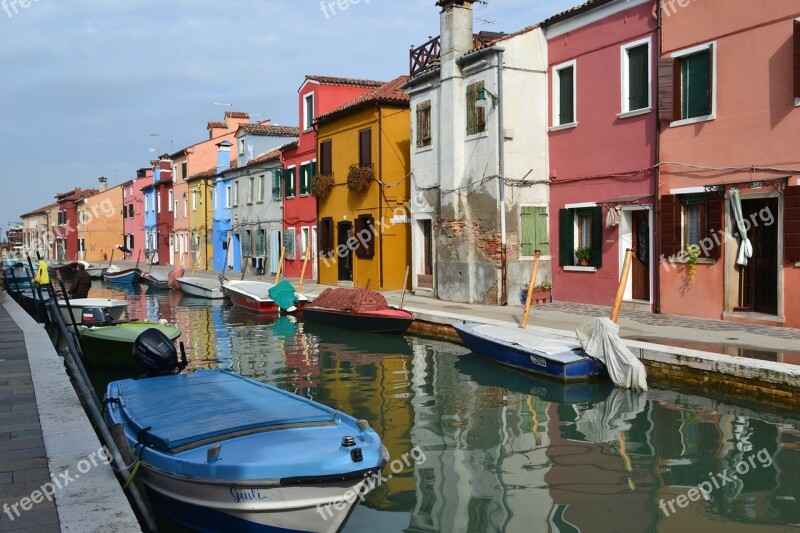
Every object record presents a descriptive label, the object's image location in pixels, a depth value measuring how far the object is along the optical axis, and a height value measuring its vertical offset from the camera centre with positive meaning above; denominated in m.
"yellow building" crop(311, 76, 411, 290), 24.45 +1.89
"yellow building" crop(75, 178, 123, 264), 64.81 +1.81
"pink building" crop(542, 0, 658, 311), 15.52 +2.13
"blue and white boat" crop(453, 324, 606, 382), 11.25 -1.83
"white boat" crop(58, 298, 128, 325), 17.09 -1.49
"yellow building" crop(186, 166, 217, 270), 42.75 +1.63
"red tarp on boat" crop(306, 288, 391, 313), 17.25 -1.44
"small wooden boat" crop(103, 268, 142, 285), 38.08 -1.76
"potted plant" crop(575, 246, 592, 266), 17.12 -0.36
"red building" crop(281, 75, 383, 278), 29.02 +3.32
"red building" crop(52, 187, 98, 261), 73.56 +1.74
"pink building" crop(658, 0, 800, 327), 12.78 +1.53
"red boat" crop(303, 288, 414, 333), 16.59 -1.69
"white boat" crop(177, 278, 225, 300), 27.00 -1.74
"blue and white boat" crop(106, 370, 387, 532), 5.02 -1.59
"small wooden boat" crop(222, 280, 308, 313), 22.16 -1.69
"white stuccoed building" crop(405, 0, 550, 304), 17.81 +2.10
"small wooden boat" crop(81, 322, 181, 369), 12.29 -1.70
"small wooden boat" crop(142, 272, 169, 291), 33.03 -1.71
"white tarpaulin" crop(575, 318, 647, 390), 10.62 -1.74
